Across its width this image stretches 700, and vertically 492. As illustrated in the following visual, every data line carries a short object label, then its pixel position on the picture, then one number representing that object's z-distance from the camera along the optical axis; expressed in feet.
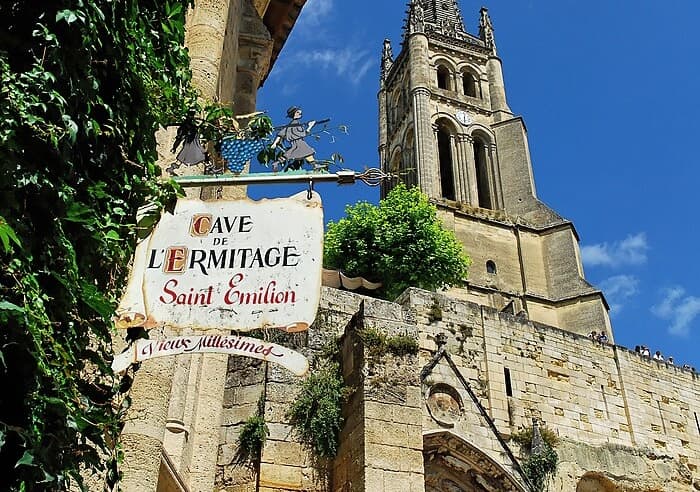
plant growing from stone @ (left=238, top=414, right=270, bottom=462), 29.84
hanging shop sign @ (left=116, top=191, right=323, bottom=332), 13.82
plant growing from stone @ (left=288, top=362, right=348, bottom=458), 30.73
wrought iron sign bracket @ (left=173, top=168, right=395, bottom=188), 15.02
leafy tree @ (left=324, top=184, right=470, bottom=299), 78.28
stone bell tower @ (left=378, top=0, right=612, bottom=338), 106.73
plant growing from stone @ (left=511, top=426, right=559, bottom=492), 46.12
